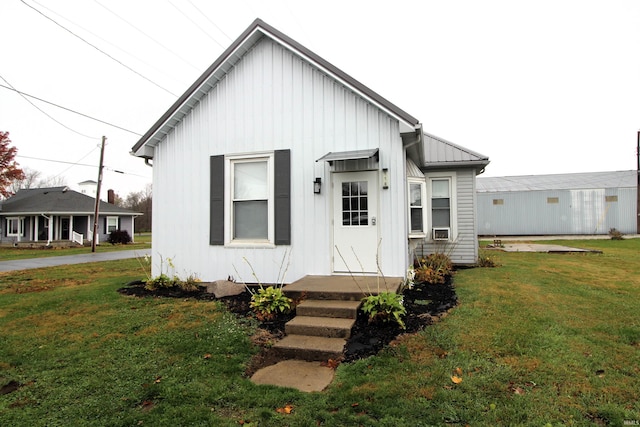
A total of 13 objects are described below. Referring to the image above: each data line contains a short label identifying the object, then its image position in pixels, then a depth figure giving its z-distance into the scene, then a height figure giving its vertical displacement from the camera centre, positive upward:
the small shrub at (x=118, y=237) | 27.38 -1.01
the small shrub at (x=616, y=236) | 19.77 -0.74
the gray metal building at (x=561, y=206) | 23.83 +1.26
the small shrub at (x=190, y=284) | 6.64 -1.19
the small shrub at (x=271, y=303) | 4.86 -1.16
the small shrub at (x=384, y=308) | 4.32 -1.09
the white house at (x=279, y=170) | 6.02 +1.06
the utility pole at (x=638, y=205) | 23.48 +1.29
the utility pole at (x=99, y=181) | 20.97 +2.72
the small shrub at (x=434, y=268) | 7.36 -1.06
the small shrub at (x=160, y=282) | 6.82 -1.18
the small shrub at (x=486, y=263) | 9.62 -1.12
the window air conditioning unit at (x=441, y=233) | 9.90 -0.27
